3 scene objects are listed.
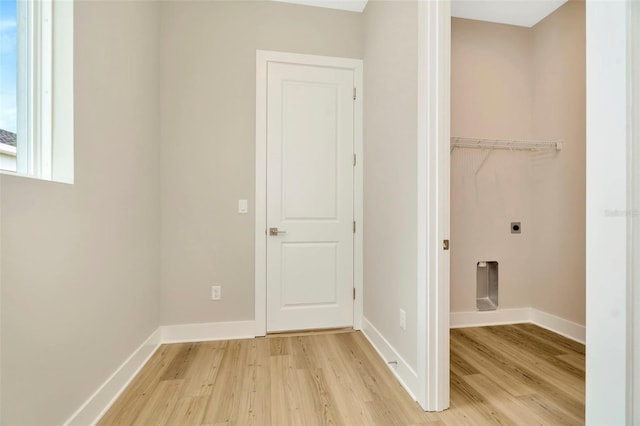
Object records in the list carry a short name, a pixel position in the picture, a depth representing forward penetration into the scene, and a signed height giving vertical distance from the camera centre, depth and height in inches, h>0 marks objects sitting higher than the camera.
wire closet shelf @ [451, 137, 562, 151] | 102.0 +25.7
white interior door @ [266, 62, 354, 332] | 98.2 +6.2
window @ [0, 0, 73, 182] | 44.1 +21.3
